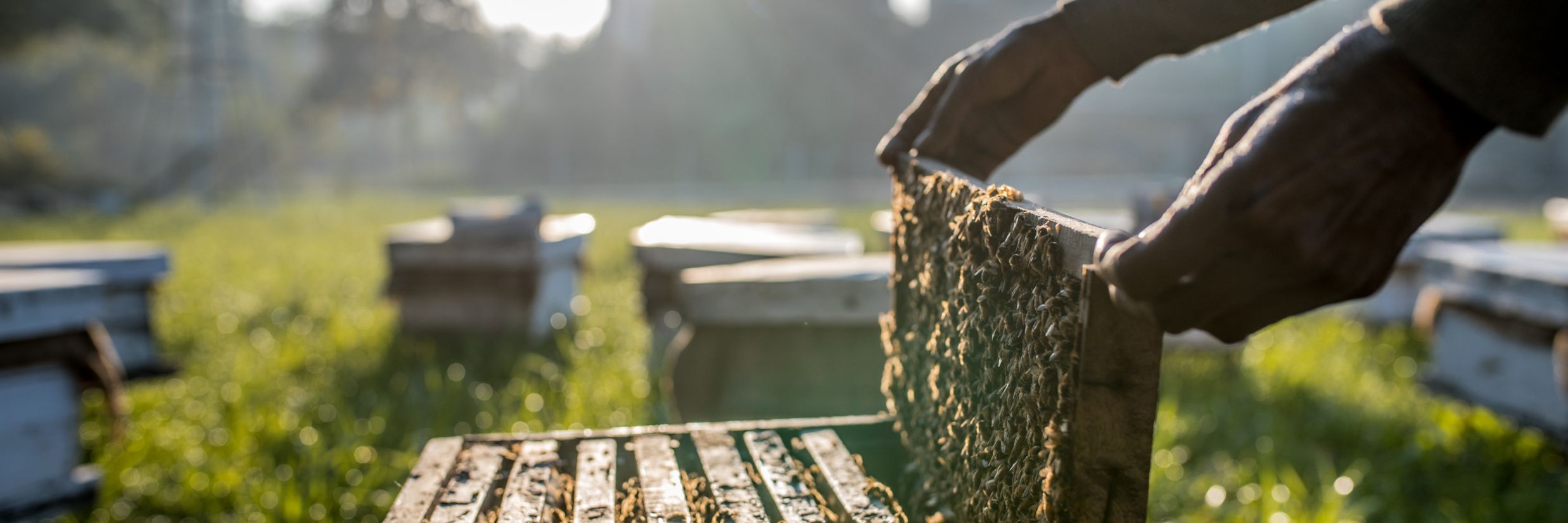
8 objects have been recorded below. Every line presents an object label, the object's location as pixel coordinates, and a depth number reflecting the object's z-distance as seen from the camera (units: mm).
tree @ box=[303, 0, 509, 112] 30922
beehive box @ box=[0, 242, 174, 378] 3838
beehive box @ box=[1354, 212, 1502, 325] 5441
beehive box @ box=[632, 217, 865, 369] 4211
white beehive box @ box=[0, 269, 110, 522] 2607
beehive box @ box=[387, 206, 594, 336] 4875
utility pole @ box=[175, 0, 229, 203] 18438
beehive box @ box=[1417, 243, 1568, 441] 3043
